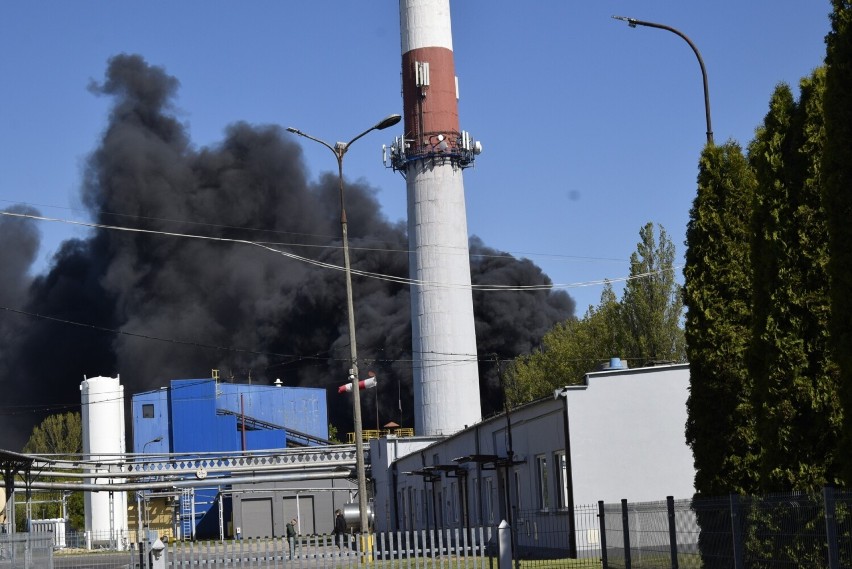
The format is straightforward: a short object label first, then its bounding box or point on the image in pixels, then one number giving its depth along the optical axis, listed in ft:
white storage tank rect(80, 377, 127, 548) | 233.14
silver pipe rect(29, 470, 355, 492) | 178.19
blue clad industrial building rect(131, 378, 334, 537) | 241.35
